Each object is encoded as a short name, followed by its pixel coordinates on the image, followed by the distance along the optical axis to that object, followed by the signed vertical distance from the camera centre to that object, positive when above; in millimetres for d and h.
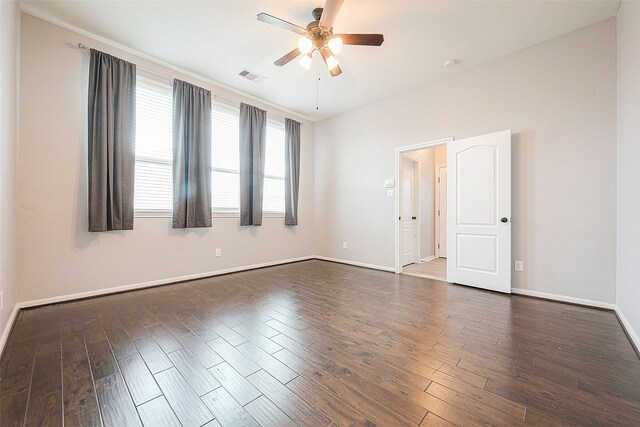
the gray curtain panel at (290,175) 5137 +806
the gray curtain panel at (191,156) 3539 +850
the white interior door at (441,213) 6118 +42
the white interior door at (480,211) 3180 +58
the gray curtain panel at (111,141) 2865 +852
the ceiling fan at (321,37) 2322 +1788
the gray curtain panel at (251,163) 4336 +912
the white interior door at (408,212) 4812 +61
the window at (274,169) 4891 +901
